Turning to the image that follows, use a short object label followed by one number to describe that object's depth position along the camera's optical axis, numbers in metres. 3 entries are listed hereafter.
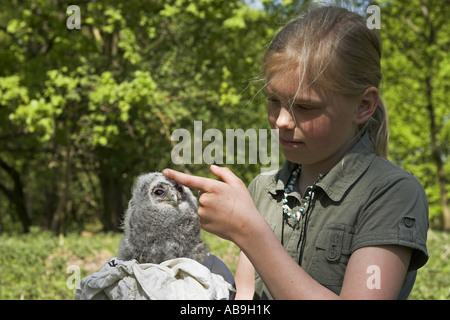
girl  1.47
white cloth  1.53
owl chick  1.81
